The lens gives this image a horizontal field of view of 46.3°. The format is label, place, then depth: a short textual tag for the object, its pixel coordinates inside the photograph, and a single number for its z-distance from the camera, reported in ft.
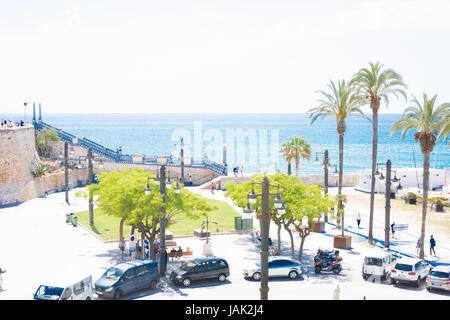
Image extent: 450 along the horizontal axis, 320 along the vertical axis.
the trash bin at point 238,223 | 121.80
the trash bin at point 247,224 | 121.90
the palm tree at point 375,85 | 107.45
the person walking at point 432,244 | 102.47
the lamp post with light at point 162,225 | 84.94
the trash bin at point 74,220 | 125.70
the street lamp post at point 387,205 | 100.63
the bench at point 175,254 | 97.86
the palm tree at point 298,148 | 174.70
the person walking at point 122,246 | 98.01
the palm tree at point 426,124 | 96.36
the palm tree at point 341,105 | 118.83
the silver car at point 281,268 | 85.20
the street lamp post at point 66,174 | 155.59
